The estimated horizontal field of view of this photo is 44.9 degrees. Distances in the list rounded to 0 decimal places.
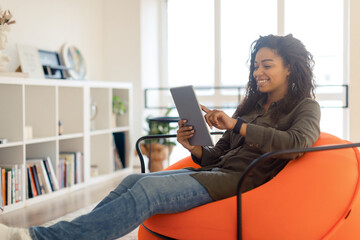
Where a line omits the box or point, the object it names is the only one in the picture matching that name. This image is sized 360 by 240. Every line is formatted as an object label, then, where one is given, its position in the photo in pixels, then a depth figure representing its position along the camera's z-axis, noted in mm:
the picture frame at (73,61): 4340
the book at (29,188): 3385
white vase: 3225
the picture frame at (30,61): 3676
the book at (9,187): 3127
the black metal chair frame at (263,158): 1490
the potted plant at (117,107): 4598
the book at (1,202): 2942
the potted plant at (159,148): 4492
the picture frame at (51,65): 3953
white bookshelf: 3275
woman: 1516
